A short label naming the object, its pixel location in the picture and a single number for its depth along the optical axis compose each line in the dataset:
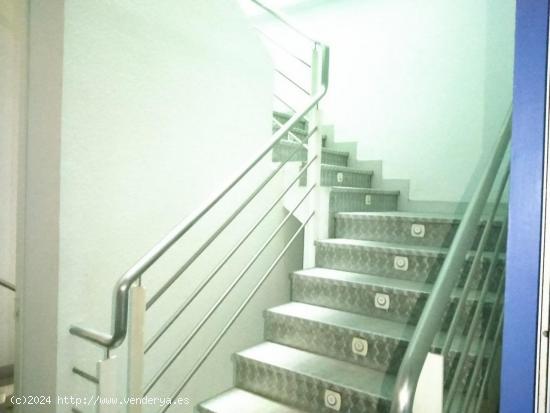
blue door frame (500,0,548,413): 1.07
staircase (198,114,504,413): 1.82
